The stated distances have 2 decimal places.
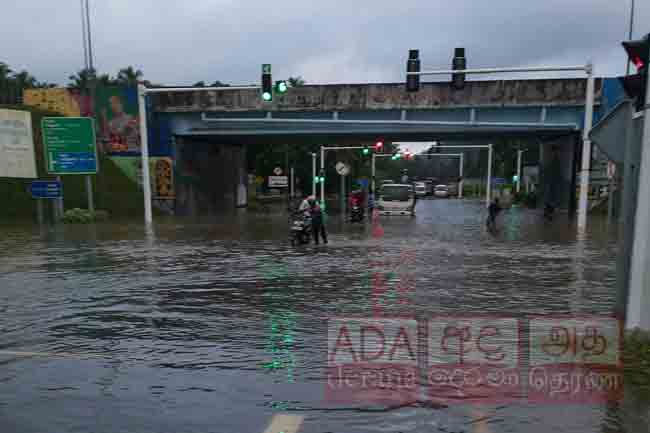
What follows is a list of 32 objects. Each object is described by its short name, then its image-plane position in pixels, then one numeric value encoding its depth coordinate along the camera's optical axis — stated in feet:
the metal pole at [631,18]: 122.44
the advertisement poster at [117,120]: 94.99
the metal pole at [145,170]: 75.83
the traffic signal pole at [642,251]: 15.19
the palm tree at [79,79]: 262.18
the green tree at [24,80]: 251.17
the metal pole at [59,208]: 81.01
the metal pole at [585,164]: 65.05
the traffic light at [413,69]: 49.93
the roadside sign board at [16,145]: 76.02
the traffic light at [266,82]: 55.62
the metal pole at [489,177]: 129.39
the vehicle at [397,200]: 93.66
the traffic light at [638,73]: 15.83
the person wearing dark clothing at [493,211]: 64.39
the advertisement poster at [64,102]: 97.09
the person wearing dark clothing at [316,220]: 48.29
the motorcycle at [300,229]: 47.50
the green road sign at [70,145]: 76.59
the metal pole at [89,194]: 81.30
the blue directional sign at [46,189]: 77.15
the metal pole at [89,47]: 90.02
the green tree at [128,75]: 265.81
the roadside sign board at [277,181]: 120.60
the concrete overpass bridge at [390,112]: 86.69
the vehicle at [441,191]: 237.86
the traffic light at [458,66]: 48.11
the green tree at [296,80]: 231.14
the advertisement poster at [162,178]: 96.22
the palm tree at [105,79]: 257.81
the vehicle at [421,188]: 228.84
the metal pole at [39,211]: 76.95
